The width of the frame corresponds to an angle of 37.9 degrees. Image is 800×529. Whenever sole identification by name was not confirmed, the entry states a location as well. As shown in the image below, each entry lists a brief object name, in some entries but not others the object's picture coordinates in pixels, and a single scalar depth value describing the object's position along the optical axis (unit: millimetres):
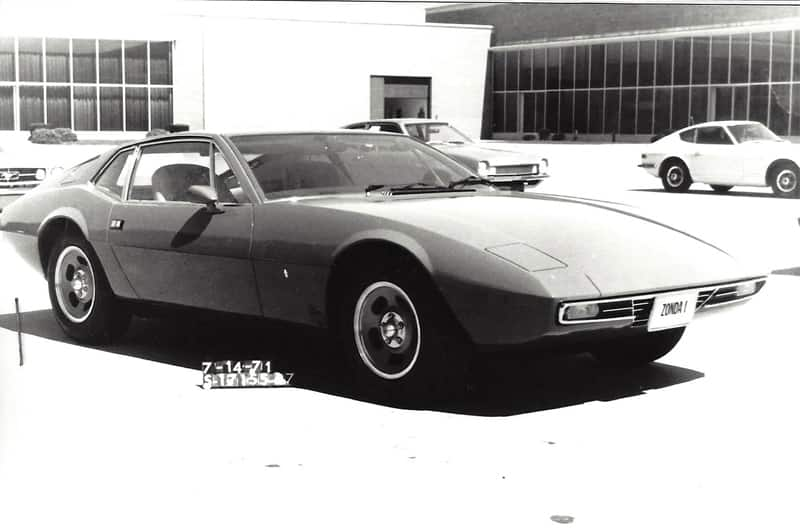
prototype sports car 4945
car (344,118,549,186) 19453
